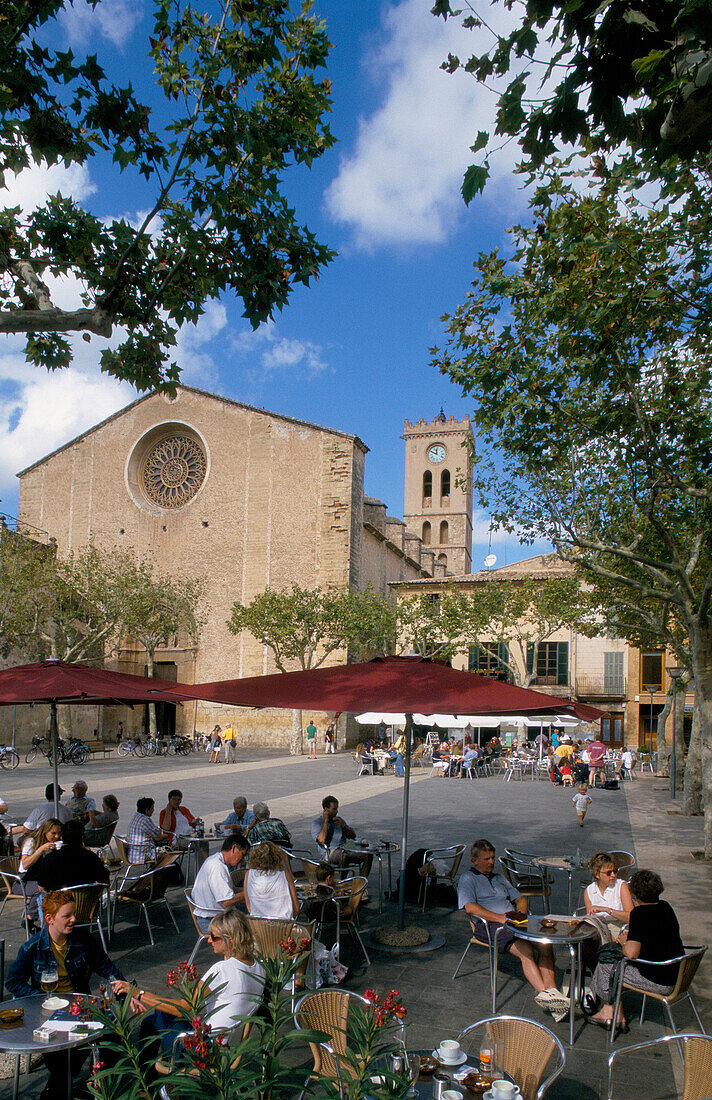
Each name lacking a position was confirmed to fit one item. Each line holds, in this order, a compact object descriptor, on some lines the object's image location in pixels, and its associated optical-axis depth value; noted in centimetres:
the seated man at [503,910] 517
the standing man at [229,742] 2671
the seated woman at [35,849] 586
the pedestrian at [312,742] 2721
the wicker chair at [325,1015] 324
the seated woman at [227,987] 358
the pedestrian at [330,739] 3278
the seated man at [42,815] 789
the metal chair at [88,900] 519
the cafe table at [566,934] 491
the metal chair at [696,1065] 306
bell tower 6412
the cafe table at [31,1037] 324
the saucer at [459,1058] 318
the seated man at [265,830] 743
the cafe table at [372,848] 762
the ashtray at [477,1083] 301
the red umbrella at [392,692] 553
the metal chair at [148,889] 649
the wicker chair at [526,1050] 310
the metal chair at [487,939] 519
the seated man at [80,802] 902
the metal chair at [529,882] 705
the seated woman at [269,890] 548
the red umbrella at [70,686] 705
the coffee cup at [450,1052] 318
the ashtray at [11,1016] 348
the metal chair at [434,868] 768
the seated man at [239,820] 824
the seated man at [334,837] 759
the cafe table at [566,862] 741
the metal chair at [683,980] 461
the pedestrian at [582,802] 1330
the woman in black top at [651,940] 476
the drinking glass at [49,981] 398
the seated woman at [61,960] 405
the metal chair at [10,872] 674
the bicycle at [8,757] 2292
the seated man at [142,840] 720
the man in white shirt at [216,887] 573
